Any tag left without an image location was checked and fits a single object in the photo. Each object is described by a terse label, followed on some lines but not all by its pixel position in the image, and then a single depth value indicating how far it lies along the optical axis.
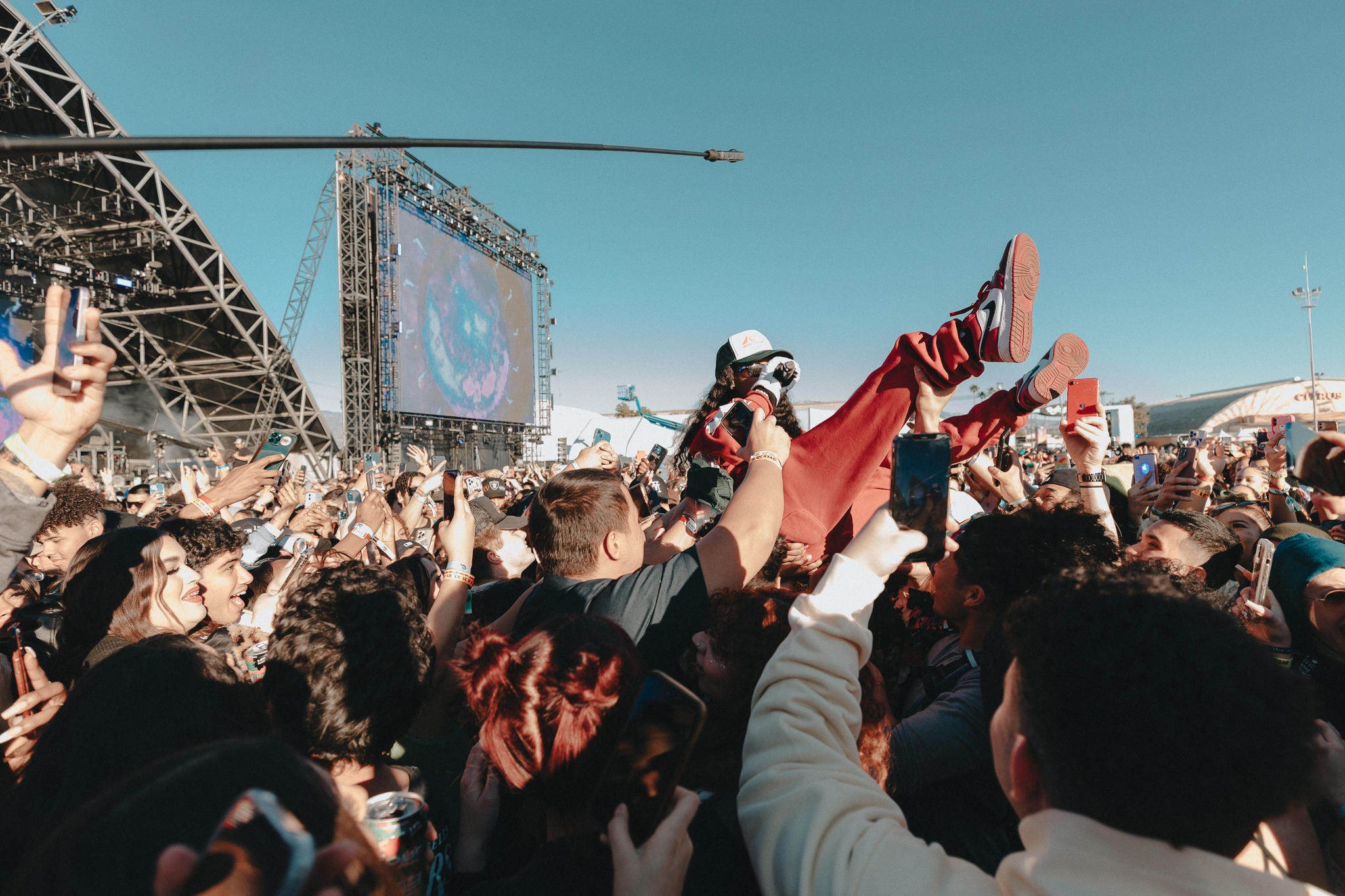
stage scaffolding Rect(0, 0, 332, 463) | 14.27
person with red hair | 1.14
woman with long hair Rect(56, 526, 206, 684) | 2.08
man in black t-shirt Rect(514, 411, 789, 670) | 1.78
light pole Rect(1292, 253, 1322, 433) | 33.08
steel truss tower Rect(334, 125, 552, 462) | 17.66
